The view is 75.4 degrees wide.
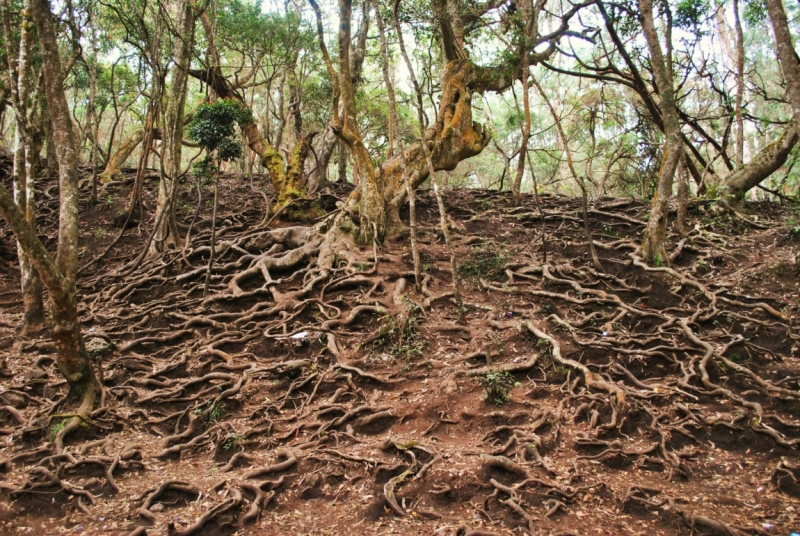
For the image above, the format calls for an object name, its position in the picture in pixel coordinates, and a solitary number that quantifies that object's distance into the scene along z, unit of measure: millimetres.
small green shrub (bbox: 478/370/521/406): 5562
